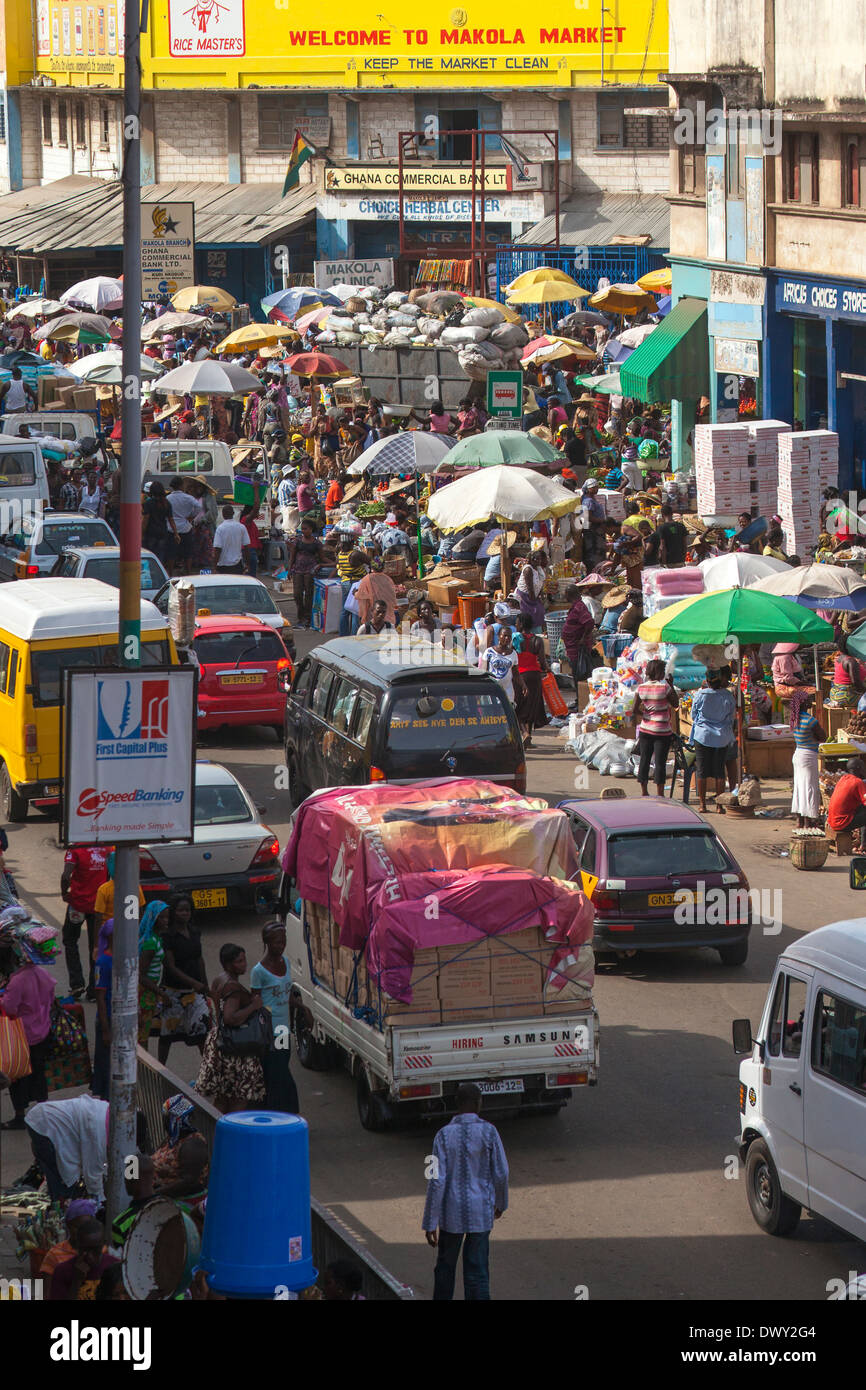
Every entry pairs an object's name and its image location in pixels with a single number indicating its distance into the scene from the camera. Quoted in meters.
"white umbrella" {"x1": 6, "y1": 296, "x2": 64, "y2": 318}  56.09
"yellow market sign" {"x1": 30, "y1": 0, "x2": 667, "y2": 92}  63.81
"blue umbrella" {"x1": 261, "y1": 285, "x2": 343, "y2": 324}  51.25
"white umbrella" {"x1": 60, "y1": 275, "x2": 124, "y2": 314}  54.12
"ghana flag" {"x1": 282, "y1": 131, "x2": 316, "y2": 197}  63.09
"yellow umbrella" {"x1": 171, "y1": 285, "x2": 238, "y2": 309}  53.25
